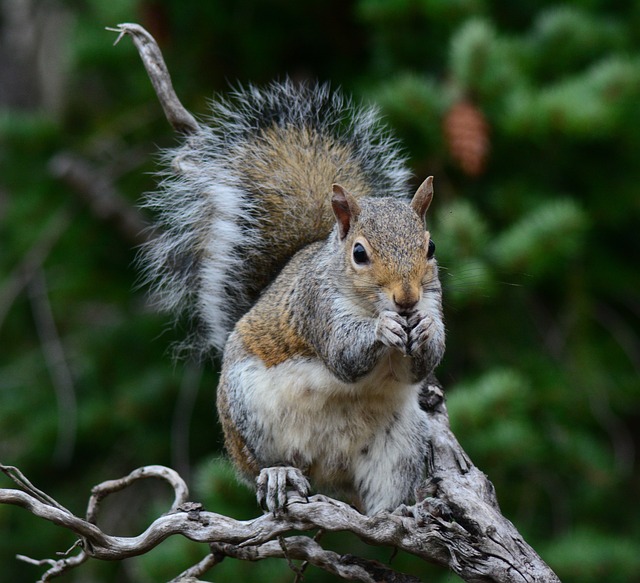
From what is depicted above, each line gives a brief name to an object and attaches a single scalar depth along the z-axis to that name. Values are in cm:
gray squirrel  434
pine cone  458
